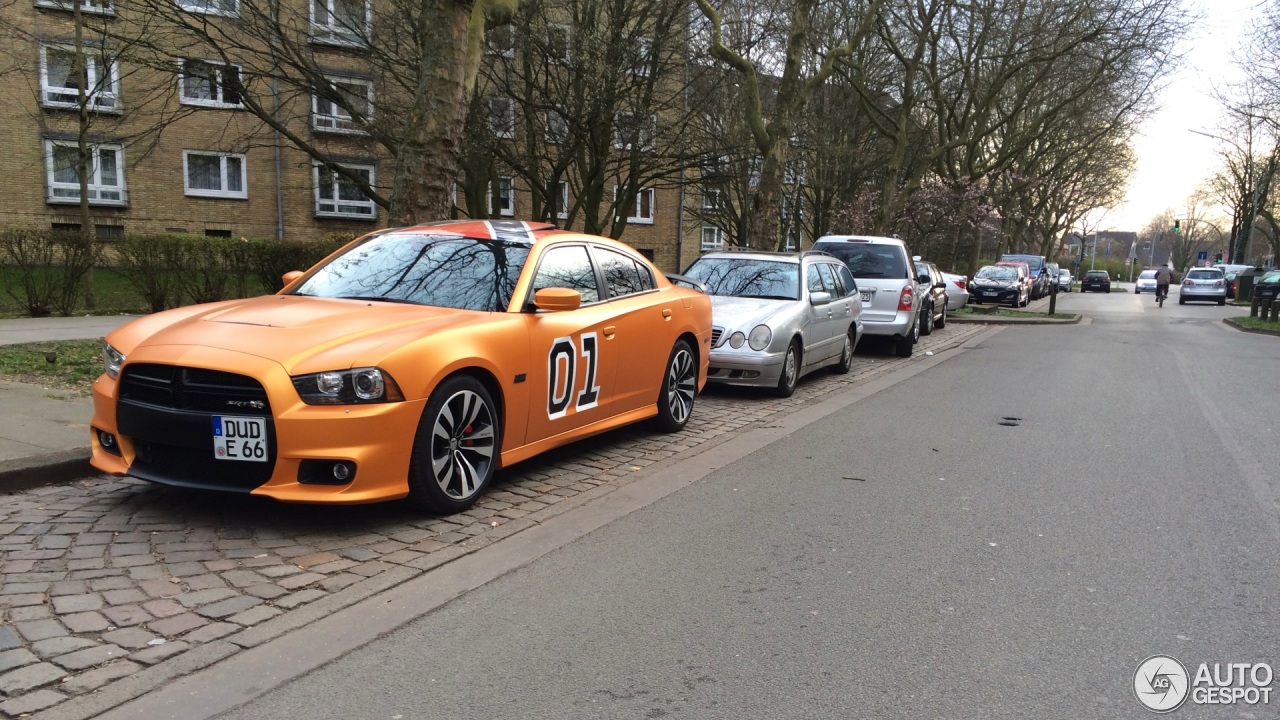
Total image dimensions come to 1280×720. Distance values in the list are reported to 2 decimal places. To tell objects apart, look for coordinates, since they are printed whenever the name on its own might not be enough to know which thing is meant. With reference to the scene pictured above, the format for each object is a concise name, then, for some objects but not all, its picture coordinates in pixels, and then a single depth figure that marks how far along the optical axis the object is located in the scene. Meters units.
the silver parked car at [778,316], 9.23
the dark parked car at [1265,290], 24.95
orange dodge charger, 4.20
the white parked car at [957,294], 24.59
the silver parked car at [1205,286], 38.31
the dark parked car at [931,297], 16.67
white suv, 13.68
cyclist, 36.88
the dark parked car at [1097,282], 58.81
